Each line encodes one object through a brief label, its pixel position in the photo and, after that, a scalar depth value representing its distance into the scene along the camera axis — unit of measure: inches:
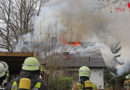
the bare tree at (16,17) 757.3
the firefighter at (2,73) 152.1
